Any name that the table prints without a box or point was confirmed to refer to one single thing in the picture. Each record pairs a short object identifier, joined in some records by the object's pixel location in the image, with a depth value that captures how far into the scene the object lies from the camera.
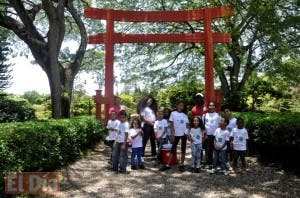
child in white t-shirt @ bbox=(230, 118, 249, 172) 5.91
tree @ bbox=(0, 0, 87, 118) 8.83
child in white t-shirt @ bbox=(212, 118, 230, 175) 5.96
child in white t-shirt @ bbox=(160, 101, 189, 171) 6.20
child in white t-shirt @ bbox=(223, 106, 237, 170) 6.18
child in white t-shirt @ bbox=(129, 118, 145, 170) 6.22
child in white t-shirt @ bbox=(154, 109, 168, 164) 6.43
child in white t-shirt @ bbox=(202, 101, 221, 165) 6.23
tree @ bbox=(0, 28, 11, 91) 21.15
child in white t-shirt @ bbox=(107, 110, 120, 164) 6.32
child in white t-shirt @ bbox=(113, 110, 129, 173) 6.03
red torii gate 8.86
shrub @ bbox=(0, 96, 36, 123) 9.24
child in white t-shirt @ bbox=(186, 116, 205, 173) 6.03
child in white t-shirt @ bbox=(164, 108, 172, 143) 6.54
